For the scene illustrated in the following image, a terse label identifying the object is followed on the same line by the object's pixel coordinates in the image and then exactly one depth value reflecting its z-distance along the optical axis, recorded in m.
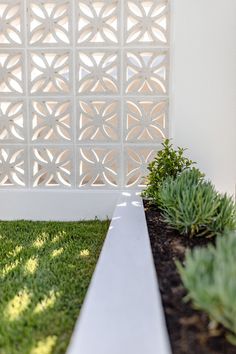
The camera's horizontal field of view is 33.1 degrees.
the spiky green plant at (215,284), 1.20
